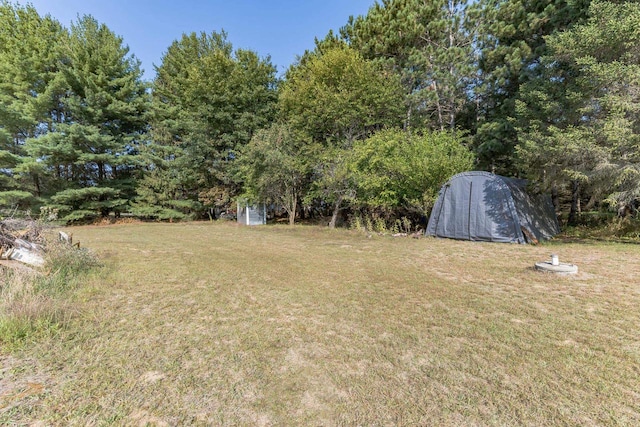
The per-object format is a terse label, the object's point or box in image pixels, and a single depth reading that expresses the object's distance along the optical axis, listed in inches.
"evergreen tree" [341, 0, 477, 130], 440.1
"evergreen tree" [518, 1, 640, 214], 234.5
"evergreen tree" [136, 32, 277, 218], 615.1
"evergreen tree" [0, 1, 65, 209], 508.1
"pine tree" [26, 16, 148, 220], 534.6
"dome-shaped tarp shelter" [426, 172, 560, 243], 294.8
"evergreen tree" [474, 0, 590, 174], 378.8
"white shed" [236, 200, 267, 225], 586.9
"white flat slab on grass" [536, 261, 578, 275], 174.2
